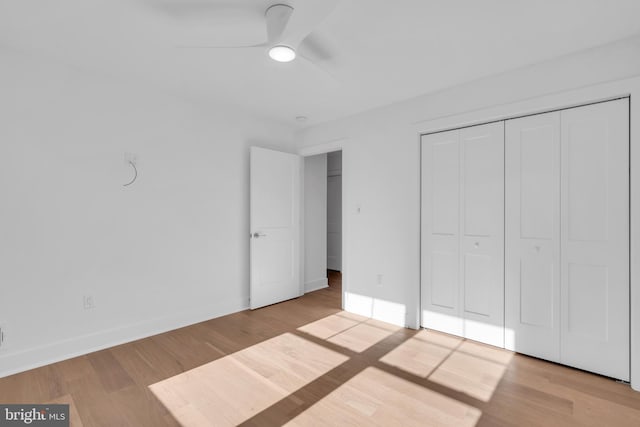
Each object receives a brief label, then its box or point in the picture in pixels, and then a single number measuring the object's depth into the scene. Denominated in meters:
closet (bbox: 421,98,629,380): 2.34
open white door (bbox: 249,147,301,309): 4.00
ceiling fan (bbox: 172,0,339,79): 1.65
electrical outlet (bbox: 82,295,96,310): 2.75
